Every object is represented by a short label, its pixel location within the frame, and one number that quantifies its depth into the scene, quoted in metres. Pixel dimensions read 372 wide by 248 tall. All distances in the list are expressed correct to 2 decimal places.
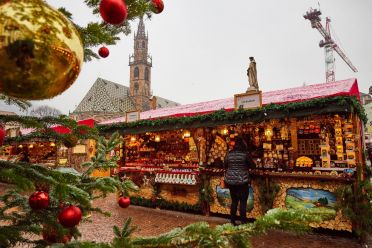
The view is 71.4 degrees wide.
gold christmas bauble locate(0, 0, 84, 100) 0.83
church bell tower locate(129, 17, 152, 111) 61.66
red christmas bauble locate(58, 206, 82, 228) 1.26
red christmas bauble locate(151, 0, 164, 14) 1.80
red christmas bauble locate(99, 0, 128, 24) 1.09
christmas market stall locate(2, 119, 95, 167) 18.91
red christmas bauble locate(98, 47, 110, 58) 2.18
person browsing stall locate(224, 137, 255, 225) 6.02
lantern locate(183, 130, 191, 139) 10.87
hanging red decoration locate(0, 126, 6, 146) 1.52
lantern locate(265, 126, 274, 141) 9.28
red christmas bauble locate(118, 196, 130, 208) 2.60
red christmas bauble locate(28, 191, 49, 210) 1.47
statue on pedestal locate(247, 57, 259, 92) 9.80
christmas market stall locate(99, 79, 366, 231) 6.06
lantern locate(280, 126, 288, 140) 10.28
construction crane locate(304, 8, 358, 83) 49.69
